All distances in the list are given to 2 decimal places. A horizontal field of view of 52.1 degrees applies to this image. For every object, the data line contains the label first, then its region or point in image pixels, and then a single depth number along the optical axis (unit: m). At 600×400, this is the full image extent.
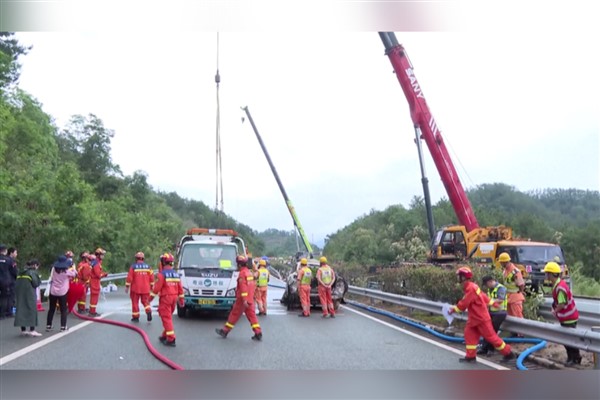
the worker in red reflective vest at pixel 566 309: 8.56
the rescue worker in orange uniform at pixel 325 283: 15.19
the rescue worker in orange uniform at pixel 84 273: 14.05
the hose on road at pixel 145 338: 8.44
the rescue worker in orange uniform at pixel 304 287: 15.41
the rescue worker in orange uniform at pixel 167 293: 10.30
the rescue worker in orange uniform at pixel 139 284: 12.98
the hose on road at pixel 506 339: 8.68
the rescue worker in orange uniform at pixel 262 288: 15.45
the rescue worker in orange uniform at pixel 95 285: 14.13
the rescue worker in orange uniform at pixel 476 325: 8.82
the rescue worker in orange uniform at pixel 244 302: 10.89
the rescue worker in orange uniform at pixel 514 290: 10.70
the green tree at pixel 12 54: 29.05
